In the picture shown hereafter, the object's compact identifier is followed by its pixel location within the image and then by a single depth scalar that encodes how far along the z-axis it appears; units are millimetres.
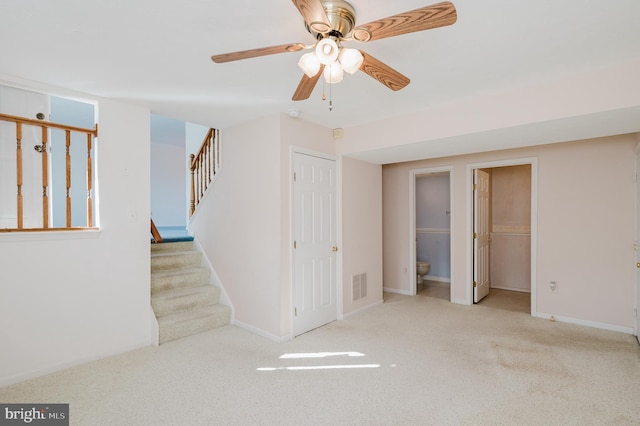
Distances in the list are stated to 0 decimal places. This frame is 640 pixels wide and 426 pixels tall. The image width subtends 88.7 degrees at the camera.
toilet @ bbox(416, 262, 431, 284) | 5930
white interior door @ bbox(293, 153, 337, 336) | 3549
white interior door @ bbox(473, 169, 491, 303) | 4695
